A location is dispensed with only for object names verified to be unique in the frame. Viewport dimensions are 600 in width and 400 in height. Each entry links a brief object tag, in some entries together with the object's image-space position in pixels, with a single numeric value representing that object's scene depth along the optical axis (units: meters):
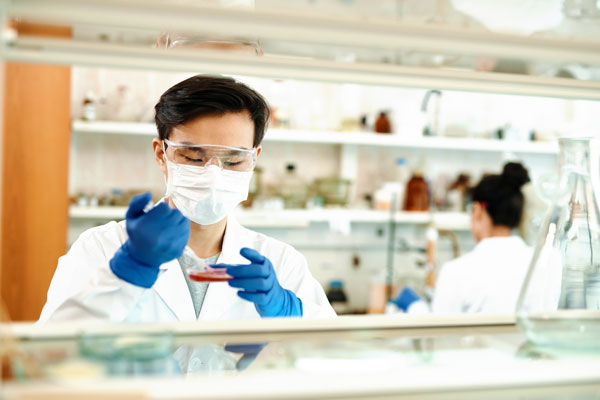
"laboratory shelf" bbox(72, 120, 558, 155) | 3.06
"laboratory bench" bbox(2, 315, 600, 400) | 0.55
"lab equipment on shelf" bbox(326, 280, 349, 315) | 3.54
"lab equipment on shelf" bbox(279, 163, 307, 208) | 3.40
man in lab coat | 1.25
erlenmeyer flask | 0.80
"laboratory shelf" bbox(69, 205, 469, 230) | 3.05
